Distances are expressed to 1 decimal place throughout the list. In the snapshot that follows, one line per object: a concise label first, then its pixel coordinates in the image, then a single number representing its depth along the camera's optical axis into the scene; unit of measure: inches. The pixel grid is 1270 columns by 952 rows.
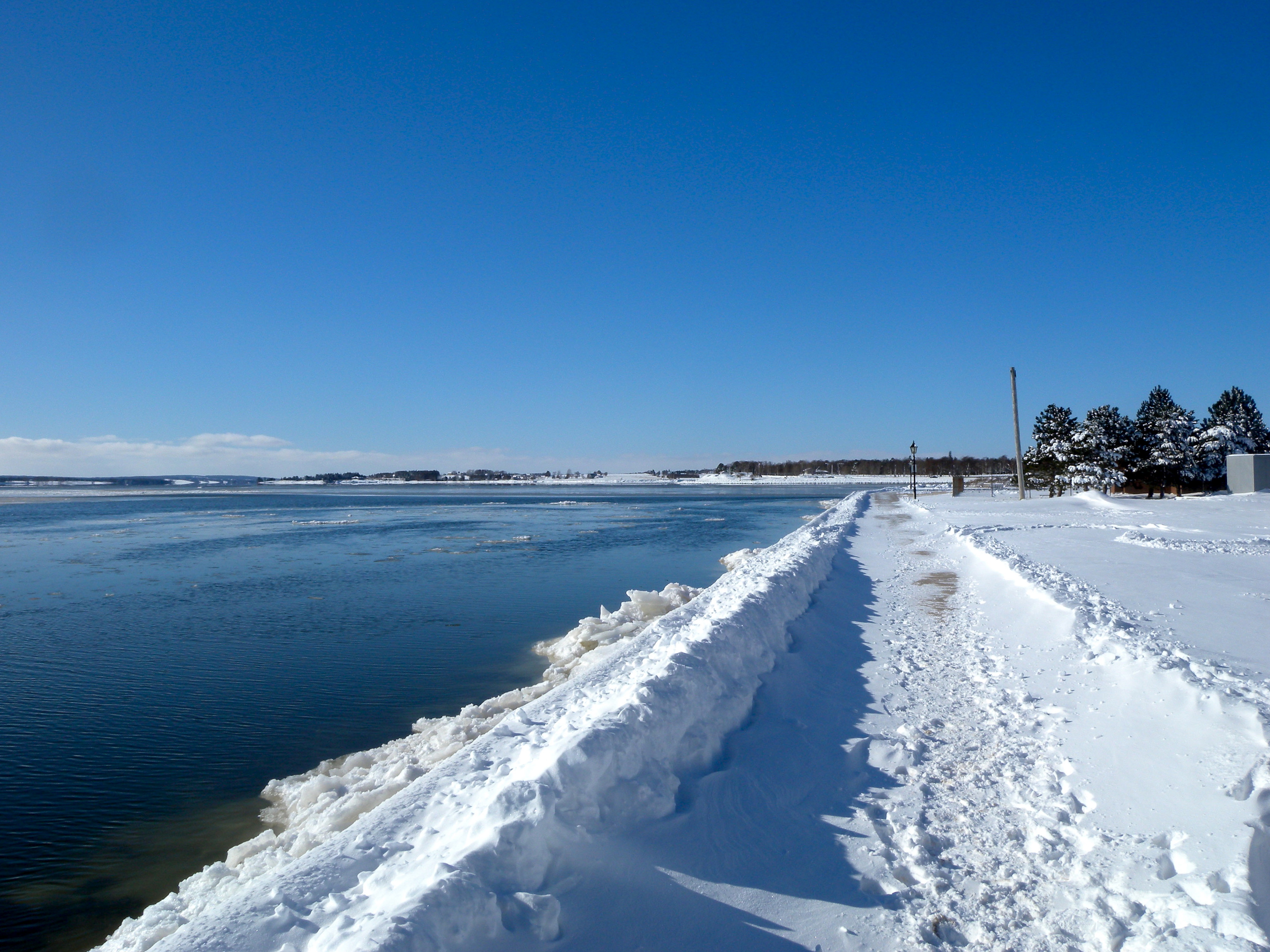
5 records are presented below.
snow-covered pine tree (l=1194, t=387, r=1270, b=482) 1769.2
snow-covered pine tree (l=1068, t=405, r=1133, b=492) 1531.7
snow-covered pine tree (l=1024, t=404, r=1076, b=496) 1579.7
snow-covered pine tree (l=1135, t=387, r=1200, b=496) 1672.0
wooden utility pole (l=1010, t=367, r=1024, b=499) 1358.3
